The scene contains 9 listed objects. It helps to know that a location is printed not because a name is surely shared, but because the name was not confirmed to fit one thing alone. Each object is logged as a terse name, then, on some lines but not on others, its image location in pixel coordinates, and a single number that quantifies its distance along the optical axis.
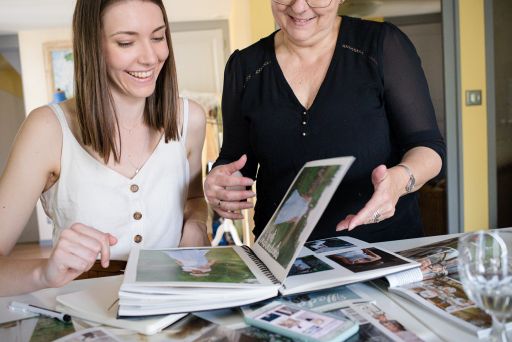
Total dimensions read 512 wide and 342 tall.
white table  0.77
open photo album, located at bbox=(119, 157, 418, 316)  0.84
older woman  1.35
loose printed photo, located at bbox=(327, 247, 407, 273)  0.96
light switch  3.57
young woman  1.29
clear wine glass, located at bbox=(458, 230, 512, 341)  0.68
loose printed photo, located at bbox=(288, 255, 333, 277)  0.96
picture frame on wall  6.90
